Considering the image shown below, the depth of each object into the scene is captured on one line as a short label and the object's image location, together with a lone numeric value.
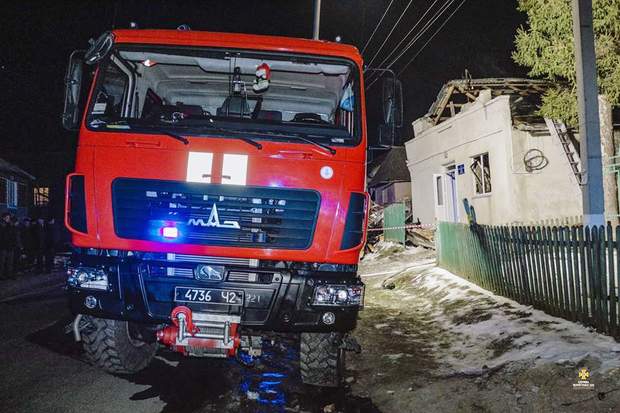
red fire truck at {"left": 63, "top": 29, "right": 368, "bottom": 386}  3.79
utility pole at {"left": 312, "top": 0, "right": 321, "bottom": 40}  15.82
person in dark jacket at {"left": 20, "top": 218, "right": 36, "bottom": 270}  14.21
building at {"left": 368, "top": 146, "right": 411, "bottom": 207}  30.55
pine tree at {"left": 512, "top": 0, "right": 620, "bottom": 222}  10.28
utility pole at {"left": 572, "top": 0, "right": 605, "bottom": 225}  6.64
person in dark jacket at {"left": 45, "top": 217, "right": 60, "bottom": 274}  13.90
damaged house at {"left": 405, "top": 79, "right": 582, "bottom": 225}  13.39
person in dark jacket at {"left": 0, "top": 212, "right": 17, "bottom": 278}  12.13
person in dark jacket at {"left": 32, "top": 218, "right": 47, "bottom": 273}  13.90
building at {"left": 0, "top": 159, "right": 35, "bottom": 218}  27.50
